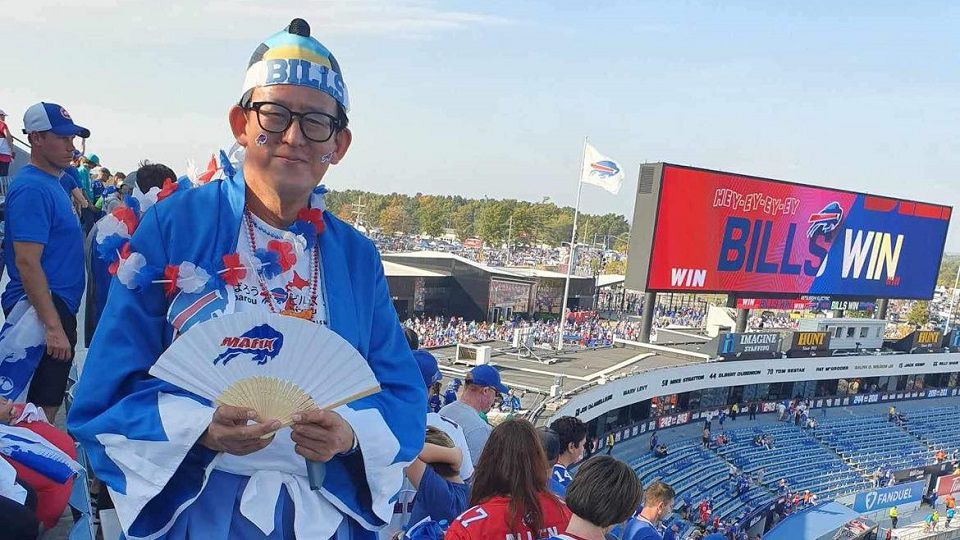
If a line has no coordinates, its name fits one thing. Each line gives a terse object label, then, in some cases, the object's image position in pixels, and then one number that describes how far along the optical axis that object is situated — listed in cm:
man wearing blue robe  151
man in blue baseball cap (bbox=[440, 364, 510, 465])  389
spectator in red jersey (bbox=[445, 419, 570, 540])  261
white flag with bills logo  2656
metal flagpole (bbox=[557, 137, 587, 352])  2668
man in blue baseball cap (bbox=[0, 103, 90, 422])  301
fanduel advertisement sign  2324
